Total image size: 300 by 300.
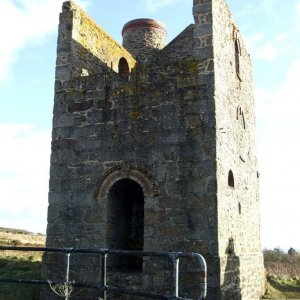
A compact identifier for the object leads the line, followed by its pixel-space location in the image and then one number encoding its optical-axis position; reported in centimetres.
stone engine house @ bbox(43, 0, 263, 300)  962
